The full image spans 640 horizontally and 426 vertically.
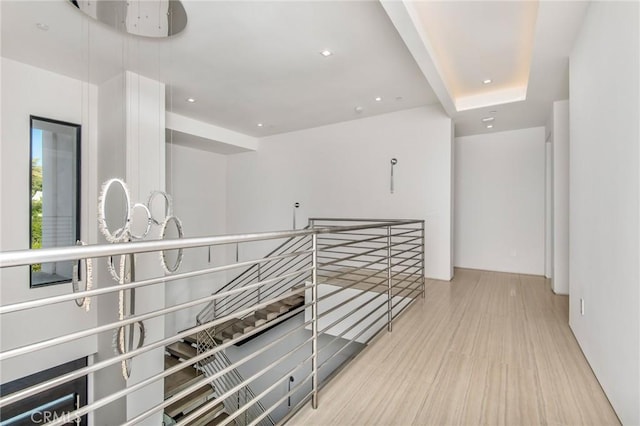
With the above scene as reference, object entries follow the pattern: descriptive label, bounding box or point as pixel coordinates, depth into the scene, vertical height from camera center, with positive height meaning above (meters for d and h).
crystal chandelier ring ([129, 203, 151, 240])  3.96 -0.09
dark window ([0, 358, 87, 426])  3.59 -2.44
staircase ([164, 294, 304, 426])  4.34 -2.64
